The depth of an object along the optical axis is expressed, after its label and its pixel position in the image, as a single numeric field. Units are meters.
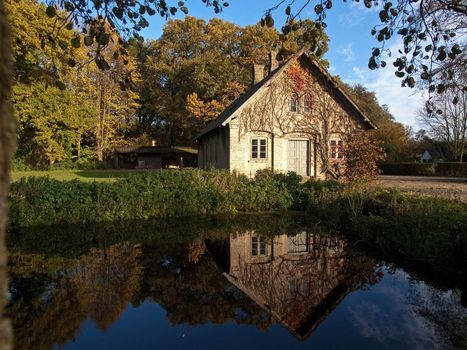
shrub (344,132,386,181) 16.87
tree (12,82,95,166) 32.22
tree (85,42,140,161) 41.47
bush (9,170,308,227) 12.05
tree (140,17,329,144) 36.03
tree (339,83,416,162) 41.94
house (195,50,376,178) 20.03
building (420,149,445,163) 52.69
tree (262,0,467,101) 4.08
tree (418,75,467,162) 39.41
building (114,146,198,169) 44.12
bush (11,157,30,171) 35.05
